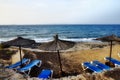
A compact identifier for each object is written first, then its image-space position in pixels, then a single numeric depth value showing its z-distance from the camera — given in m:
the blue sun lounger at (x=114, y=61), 5.17
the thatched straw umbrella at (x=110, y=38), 5.06
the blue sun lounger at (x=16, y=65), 4.97
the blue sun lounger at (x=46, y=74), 4.12
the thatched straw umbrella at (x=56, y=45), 4.14
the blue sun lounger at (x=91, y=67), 4.56
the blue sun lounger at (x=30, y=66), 4.60
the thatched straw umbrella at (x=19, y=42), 4.56
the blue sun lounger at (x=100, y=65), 4.69
